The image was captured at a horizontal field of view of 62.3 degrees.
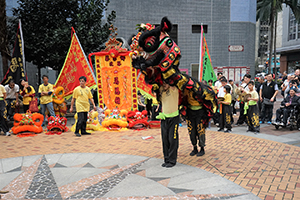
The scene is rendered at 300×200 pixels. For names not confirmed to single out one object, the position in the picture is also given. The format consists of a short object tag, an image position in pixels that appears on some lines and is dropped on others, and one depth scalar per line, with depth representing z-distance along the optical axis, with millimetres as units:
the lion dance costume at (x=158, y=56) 4176
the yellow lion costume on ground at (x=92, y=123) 8188
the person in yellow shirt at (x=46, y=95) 8812
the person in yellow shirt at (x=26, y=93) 8683
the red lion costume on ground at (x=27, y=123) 7695
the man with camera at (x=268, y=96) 8562
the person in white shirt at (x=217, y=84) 9785
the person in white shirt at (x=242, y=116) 8742
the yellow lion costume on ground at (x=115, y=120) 8250
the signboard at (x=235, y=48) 16547
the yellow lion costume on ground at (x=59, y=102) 9108
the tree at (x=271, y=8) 18084
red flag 8953
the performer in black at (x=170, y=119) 4547
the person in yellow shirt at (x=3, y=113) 7590
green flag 7916
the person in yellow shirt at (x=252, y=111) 7391
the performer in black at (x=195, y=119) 4990
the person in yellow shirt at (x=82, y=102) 7277
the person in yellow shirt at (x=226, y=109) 7613
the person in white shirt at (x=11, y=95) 8633
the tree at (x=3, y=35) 10703
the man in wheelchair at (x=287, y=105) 7531
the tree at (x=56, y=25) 10945
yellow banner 8570
